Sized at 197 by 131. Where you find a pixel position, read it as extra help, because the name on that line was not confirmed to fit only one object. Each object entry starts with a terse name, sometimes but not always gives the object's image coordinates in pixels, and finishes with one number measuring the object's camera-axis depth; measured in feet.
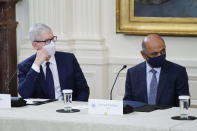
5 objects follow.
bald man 22.53
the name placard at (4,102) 20.49
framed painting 29.97
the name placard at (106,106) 18.65
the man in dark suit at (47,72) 23.49
